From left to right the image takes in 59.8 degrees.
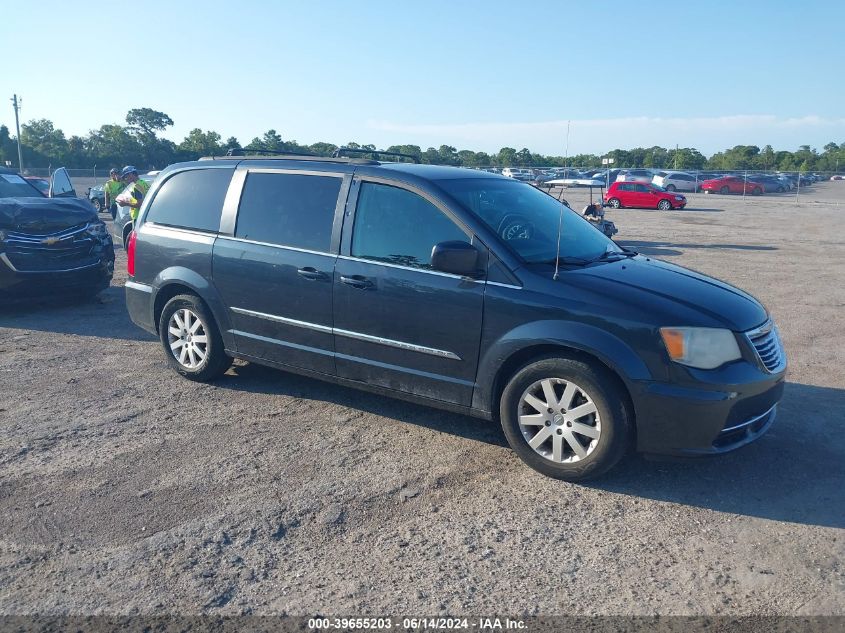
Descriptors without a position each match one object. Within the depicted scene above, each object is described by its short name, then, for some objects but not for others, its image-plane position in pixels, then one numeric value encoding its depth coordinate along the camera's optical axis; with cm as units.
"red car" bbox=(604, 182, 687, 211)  3369
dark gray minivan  428
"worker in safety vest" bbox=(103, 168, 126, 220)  1351
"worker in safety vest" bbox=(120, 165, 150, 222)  1094
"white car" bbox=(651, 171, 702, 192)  5053
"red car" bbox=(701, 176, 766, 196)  4994
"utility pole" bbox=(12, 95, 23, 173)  5409
